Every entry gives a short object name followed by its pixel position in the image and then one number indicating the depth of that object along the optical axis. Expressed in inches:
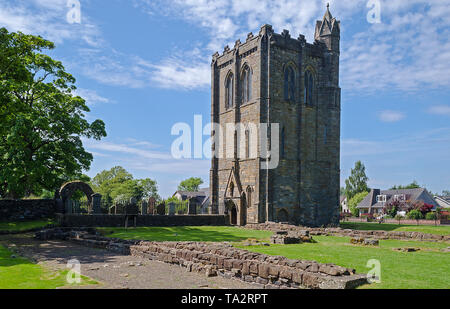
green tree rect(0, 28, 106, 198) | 954.7
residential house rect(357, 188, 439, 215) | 3063.5
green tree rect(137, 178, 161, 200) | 3535.7
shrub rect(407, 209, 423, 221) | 2194.8
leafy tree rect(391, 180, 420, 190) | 4699.6
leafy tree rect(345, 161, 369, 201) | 3941.9
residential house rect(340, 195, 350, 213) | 4495.6
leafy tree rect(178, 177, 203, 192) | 4928.6
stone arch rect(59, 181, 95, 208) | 1277.1
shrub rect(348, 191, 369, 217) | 3572.8
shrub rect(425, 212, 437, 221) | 2191.4
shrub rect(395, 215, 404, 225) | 2189.2
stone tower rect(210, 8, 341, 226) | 1614.2
